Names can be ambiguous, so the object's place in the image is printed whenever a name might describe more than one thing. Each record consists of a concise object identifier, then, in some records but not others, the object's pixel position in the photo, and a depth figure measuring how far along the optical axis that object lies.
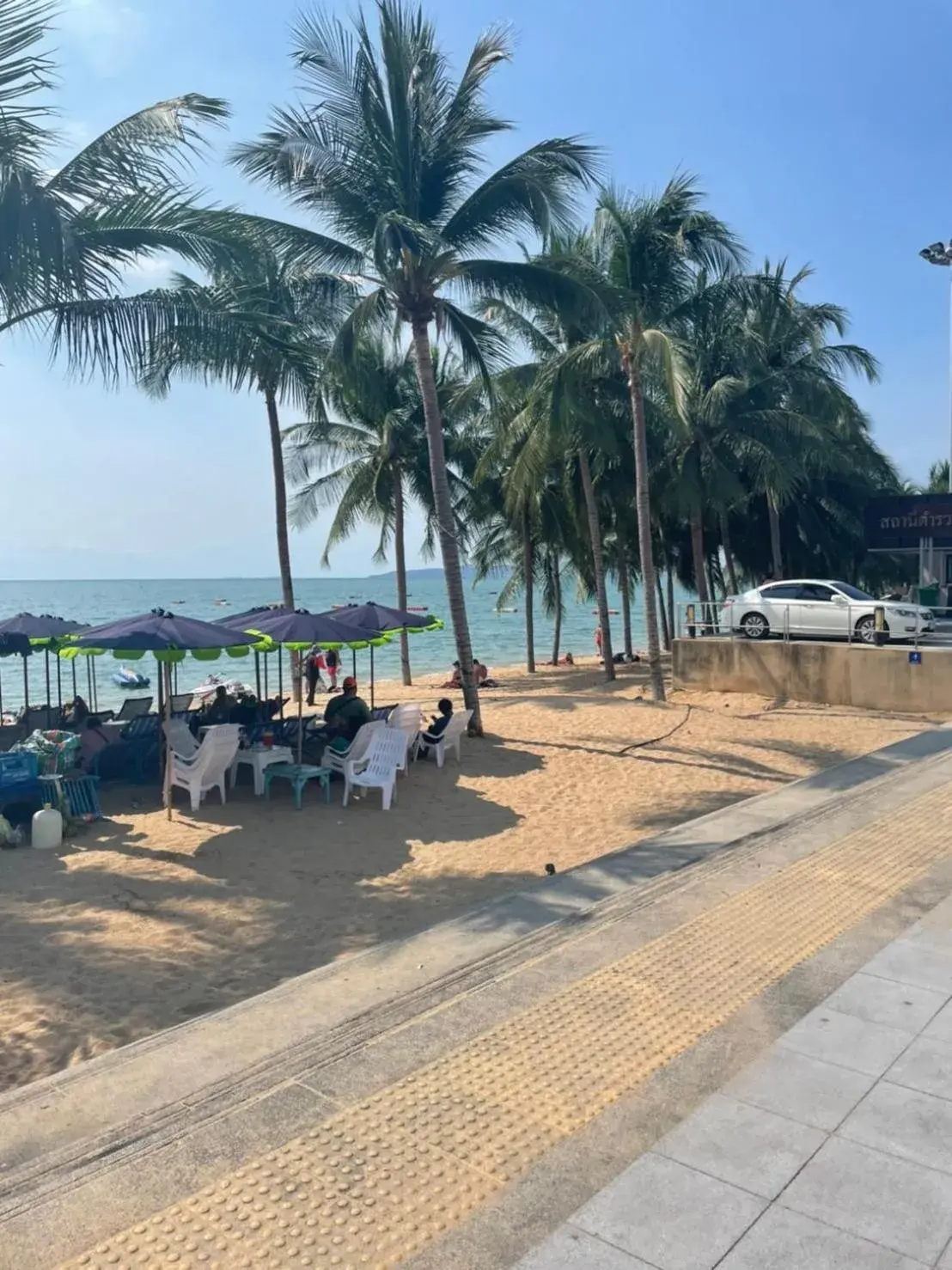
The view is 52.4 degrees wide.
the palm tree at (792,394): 22.25
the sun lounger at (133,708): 13.77
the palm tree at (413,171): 13.33
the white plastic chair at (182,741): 11.22
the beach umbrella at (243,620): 11.65
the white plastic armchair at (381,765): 10.28
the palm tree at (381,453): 24.58
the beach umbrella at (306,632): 10.73
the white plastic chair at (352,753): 10.64
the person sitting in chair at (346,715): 11.70
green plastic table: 10.23
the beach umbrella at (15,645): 12.66
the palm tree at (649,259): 17.31
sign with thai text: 23.17
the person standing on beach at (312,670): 19.69
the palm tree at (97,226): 8.34
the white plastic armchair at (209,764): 9.80
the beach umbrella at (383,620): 12.30
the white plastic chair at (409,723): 11.98
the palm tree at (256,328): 10.24
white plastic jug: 8.61
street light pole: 22.42
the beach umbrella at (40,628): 12.79
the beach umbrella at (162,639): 9.38
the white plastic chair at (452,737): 12.45
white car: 17.34
